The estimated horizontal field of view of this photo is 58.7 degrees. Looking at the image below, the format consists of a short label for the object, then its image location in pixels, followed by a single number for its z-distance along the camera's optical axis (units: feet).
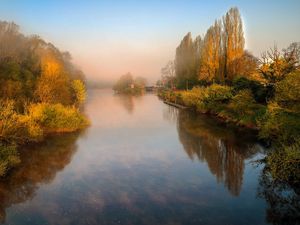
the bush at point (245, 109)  78.35
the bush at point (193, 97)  127.75
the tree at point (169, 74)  252.81
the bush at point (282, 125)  45.06
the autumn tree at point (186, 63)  187.53
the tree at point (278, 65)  80.28
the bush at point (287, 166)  33.12
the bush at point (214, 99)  106.59
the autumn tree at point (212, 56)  145.05
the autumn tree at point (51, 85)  91.20
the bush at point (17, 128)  48.62
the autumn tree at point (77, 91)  151.64
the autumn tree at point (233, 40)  136.05
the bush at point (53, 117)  66.92
